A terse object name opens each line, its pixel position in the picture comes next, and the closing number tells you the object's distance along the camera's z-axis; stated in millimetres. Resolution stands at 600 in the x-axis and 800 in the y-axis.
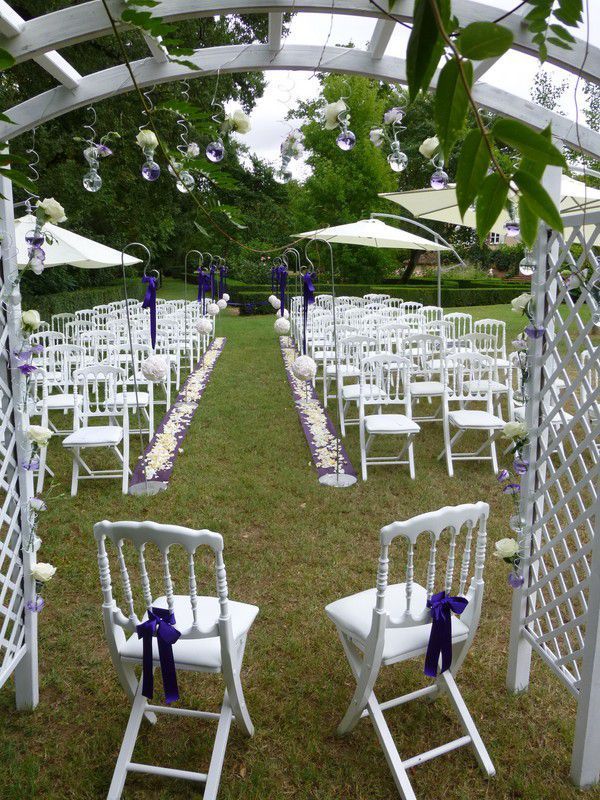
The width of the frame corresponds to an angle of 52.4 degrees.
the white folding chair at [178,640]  2145
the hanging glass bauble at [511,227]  1626
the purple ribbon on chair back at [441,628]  2307
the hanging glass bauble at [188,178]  2106
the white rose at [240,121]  1919
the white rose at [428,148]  1996
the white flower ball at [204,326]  7239
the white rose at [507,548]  2639
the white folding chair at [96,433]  5188
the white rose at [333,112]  2238
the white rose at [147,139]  2123
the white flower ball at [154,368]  4934
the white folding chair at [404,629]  2217
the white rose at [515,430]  2623
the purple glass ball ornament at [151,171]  2291
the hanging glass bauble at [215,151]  1984
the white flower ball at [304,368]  4598
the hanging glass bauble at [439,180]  1985
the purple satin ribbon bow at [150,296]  5059
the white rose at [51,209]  2539
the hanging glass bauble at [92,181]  2404
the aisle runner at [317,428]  6032
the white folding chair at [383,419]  5578
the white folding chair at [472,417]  5645
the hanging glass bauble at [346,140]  2244
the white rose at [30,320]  2664
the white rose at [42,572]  2732
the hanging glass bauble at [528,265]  2576
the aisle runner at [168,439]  5633
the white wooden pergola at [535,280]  2119
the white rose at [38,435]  2715
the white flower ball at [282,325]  5410
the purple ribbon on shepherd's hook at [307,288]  5665
